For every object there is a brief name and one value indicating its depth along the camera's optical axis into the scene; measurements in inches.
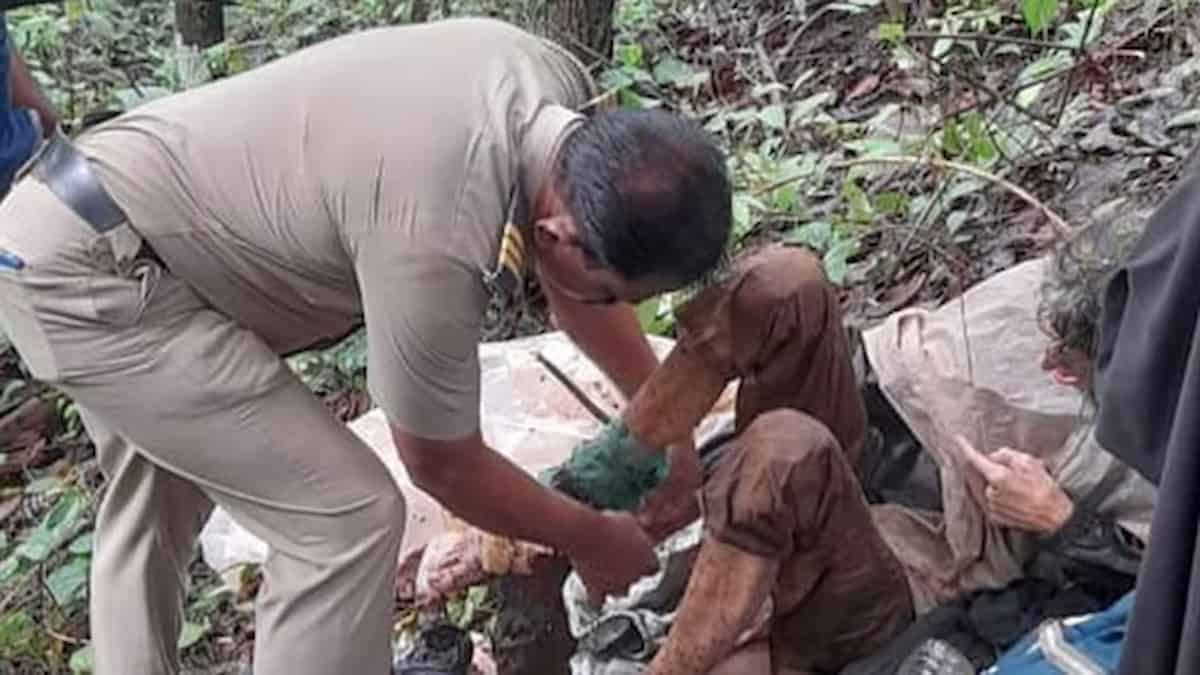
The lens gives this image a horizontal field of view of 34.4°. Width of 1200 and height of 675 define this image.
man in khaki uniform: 92.9
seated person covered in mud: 109.6
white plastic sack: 134.6
